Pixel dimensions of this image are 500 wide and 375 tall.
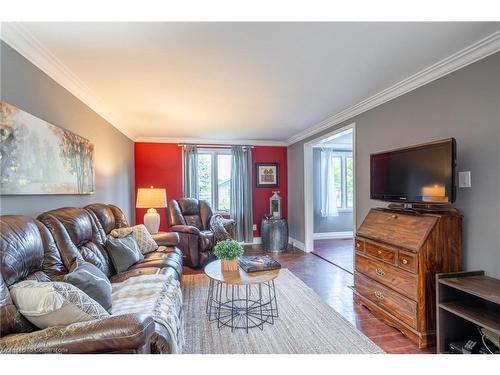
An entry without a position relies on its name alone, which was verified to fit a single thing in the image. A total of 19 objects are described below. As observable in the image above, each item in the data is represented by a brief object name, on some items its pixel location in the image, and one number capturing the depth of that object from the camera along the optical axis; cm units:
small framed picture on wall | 556
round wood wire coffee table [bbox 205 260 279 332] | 213
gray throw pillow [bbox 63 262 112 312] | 145
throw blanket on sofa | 149
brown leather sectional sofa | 99
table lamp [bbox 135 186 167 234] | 388
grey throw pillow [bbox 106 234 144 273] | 237
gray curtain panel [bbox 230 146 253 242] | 533
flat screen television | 191
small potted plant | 231
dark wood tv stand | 165
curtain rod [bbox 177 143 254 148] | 512
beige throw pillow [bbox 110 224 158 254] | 278
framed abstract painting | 150
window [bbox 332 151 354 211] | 624
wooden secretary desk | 188
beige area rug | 188
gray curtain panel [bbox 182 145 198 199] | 509
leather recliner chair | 379
